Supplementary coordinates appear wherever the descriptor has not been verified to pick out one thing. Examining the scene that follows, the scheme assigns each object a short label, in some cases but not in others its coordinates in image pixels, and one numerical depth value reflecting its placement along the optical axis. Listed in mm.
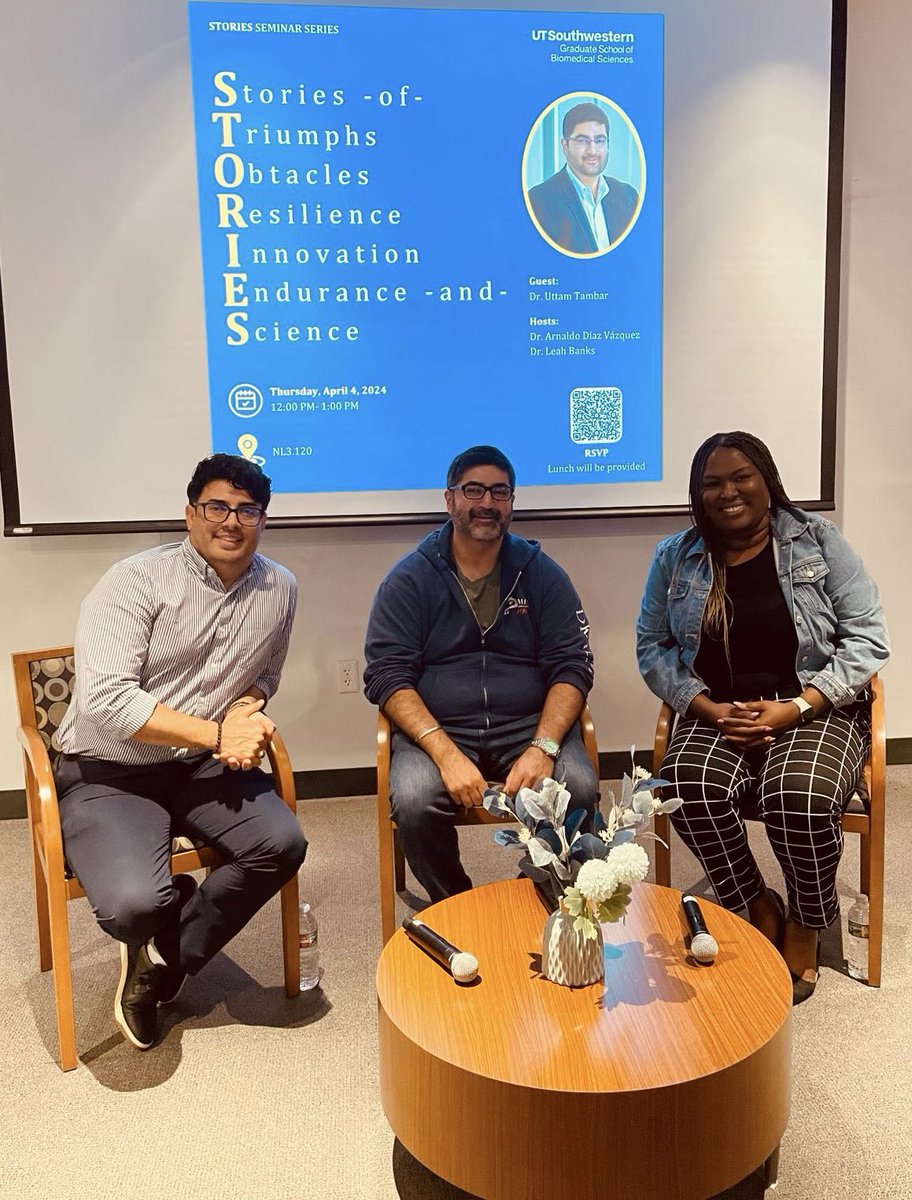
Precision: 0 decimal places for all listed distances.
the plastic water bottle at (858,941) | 2441
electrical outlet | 3582
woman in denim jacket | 2375
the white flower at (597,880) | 1623
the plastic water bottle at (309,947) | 2480
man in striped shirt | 2189
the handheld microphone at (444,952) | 1740
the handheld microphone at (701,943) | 1774
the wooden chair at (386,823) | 2498
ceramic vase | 1734
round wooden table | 1470
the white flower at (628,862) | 1624
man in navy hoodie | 2551
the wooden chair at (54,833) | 2100
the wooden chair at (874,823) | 2357
